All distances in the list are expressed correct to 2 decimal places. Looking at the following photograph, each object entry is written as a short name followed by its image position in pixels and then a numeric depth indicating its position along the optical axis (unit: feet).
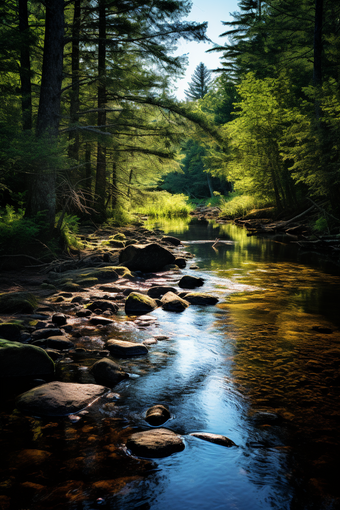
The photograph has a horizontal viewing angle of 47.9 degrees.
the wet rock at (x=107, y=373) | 12.11
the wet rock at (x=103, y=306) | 19.83
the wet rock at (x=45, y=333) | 15.19
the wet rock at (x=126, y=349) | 14.32
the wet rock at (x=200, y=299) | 21.93
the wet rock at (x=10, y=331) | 14.40
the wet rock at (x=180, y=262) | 34.09
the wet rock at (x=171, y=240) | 47.70
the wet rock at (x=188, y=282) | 25.96
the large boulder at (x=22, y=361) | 12.14
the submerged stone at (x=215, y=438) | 9.18
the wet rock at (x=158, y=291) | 23.24
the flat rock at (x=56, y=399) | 10.21
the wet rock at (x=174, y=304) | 20.52
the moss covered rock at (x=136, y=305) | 20.17
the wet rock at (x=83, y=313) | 18.70
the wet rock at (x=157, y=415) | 9.90
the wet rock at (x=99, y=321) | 17.67
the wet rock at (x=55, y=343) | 14.60
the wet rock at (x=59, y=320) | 17.15
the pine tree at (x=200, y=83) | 209.67
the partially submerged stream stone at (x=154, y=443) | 8.67
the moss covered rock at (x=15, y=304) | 18.16
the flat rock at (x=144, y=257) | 30.94
